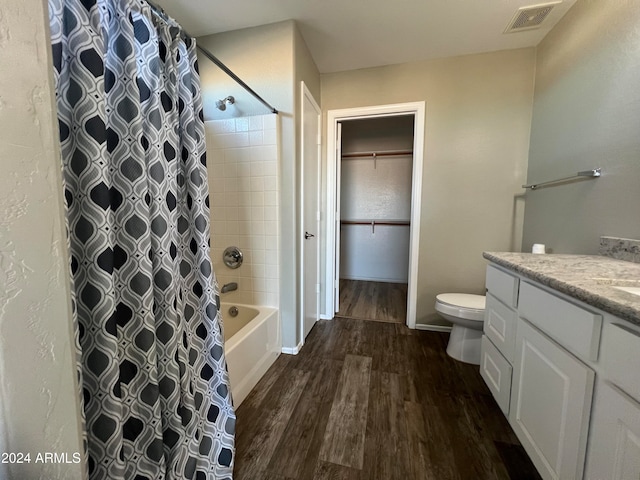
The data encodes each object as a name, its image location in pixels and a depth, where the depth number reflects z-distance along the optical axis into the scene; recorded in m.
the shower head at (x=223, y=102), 1.77
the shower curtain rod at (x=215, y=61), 0.88
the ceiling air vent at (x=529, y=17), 1.58
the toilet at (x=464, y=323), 1.73
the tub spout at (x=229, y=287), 1.91
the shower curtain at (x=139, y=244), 0.67
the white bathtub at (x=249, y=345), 1.39
